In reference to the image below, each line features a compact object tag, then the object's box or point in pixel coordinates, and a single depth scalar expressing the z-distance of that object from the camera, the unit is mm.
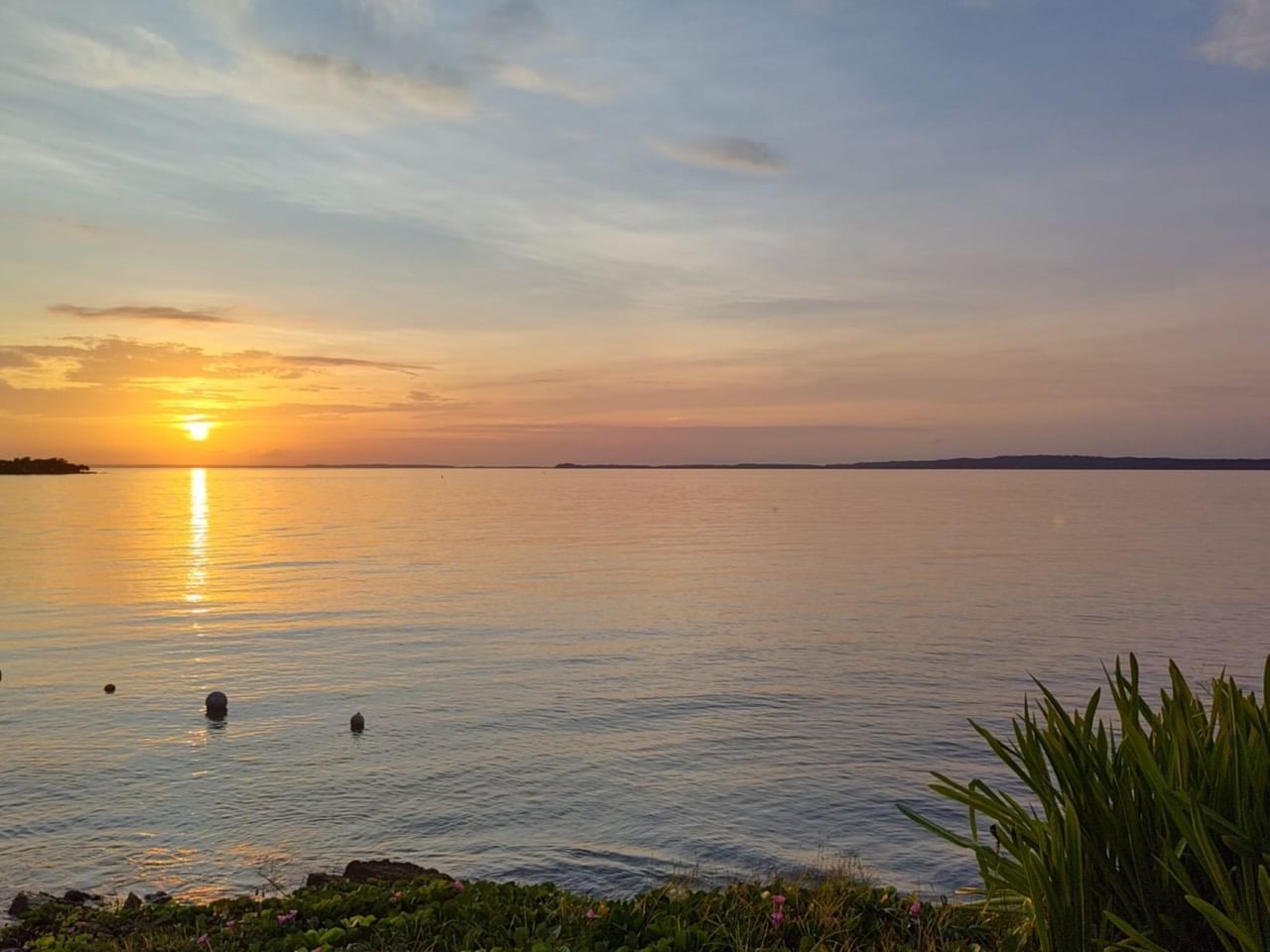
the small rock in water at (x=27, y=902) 12164
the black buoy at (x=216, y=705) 24422
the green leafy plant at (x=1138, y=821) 4477
